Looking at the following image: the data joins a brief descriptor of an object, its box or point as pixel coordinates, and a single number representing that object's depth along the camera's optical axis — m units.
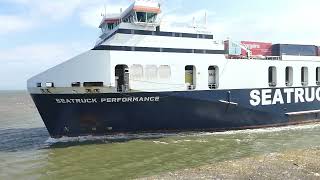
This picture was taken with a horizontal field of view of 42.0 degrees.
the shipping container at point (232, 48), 23.62
